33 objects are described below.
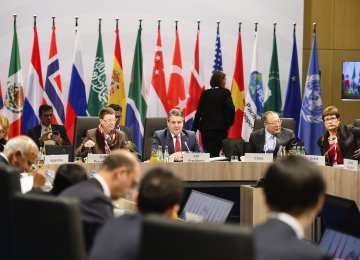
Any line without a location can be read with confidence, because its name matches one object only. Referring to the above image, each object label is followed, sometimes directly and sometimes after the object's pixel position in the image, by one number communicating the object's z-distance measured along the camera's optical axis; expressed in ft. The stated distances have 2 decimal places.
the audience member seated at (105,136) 36.99
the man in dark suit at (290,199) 12.15
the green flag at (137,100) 50.37
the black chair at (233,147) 39.69
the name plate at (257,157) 36.09
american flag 51.65
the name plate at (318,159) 34.74
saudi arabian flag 50.29
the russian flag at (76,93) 50.13
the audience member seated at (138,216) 12.95
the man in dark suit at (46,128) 41.90
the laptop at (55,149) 36.37
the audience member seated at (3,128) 36.11
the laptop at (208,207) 23.47
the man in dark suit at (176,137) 37.81
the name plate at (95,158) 33.42
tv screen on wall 56.53
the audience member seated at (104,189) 16.75
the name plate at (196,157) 35.45
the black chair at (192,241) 10.37
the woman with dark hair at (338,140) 36.41
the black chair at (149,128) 40.71
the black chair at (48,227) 13.51
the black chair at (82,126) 39.27
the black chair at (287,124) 41.94
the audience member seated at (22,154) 20.93
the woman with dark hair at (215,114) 48.14
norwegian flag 49.73
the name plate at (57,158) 32.98
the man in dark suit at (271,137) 38.59
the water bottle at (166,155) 35.85
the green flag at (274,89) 52.09
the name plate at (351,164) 31.40
